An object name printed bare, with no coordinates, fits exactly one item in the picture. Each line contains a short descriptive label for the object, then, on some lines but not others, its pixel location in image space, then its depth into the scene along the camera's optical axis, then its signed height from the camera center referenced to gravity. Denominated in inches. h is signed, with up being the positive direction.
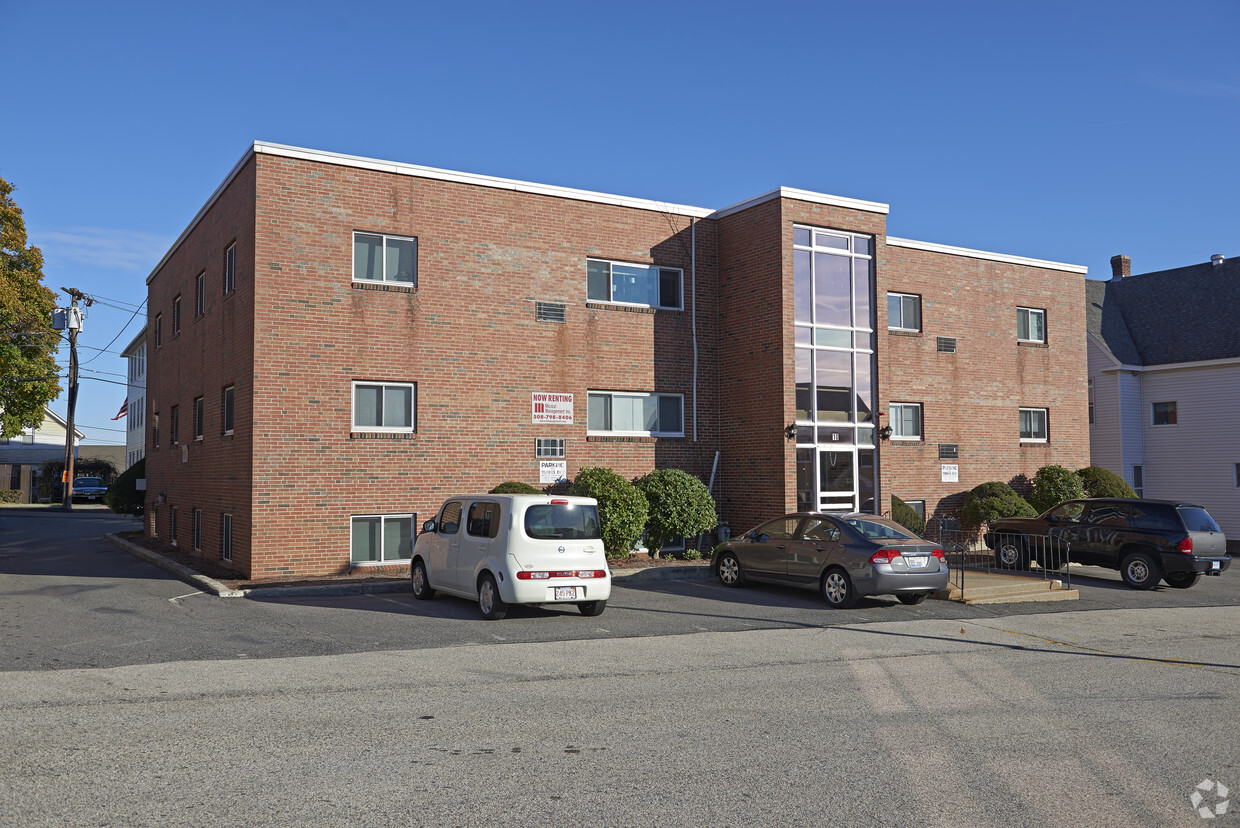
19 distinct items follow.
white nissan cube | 498.9 -46.3
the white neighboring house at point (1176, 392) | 1241.4 +93.7
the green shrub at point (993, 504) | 945.5 -39.0
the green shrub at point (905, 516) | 872.3 -46.1
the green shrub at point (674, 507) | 759.7 -32.8
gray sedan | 561.3 -56.0
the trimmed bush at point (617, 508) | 724.0 -32.3
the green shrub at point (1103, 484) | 1011.9 -21.2
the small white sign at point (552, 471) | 773.3 -4.6
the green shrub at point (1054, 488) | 991.0 -24.7
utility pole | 1747.0 +41.9
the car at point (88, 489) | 2221.9 -51.4
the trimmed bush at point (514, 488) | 703.1 -16.7
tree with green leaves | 1167.6 +156.1
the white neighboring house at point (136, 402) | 2689.5 +183.4
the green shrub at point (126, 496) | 1093.8 -33.0
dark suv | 706.2 -56.8
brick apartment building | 691.4 +89.3
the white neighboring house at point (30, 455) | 2314.2 +30.9
